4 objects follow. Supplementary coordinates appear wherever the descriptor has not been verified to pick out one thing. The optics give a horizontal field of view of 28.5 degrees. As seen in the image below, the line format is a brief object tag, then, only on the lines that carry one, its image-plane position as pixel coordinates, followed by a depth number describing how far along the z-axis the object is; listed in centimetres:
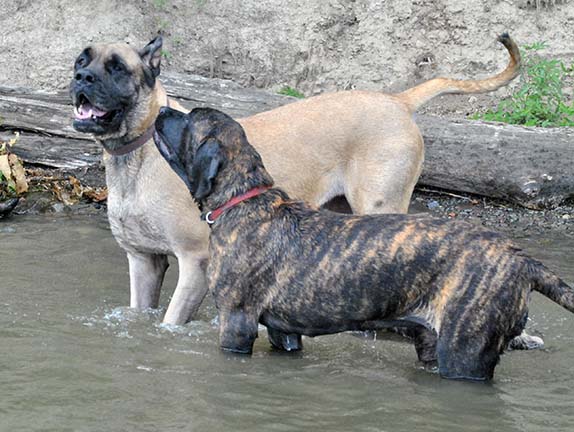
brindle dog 578
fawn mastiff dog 705
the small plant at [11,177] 1018
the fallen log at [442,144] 1016
